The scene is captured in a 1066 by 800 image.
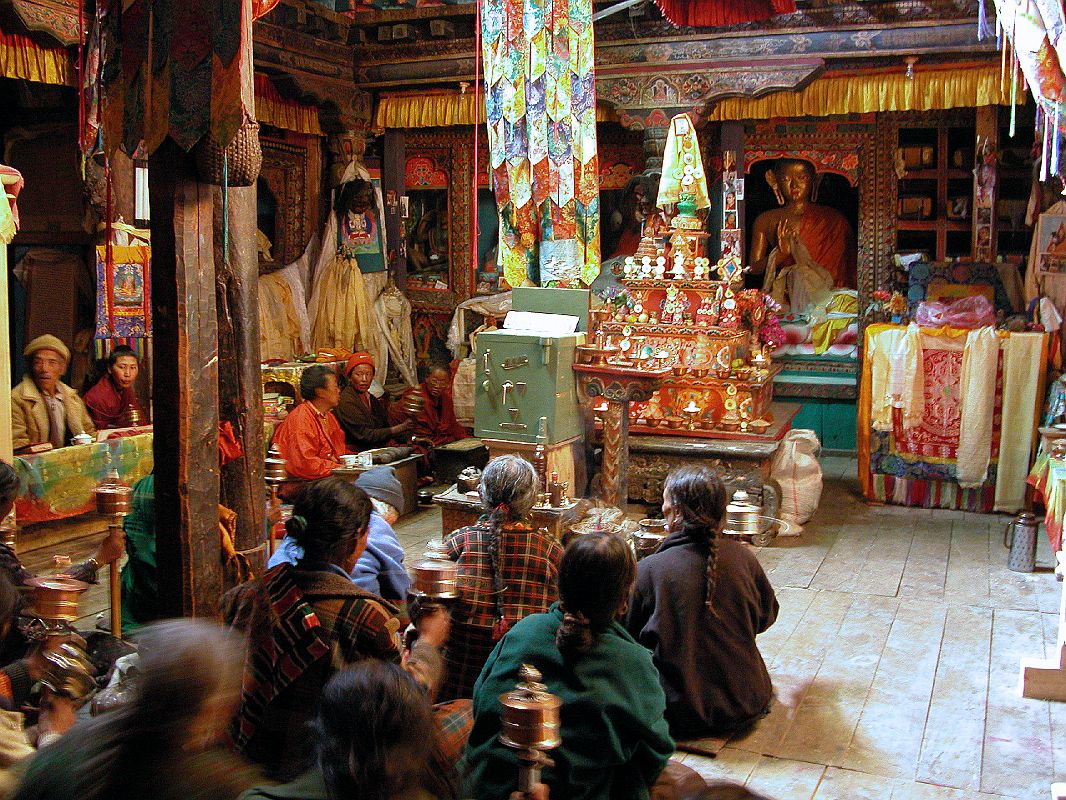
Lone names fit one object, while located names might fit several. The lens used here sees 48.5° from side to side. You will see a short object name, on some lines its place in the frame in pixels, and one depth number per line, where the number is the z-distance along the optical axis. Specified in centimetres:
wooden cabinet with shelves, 1047
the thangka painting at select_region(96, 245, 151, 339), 844
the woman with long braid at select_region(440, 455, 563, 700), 388
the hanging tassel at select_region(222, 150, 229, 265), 406
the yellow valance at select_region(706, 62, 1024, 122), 943
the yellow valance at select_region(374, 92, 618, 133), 1113
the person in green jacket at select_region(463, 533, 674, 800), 275
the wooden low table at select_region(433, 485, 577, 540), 641
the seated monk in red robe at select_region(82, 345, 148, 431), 786
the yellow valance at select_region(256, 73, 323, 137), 1045
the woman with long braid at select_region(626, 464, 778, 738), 423
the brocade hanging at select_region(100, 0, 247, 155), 366
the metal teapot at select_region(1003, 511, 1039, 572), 680
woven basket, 374
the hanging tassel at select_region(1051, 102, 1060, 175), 513
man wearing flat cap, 713
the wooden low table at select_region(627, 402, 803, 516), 765
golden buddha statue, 1149
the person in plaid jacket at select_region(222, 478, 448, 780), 282
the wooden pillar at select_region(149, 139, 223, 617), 378
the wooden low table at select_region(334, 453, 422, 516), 841
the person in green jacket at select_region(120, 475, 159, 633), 446
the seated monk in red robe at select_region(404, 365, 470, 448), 992
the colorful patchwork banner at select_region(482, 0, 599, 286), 716
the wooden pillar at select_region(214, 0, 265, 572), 416
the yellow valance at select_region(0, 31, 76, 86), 779
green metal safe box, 695
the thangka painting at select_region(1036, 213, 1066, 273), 905
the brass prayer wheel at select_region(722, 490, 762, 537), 451
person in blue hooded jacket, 392
